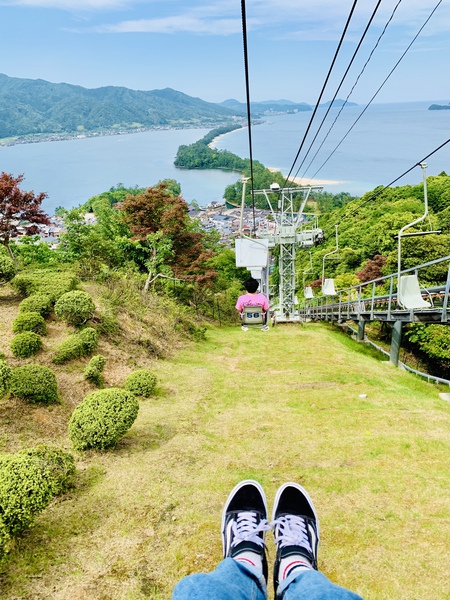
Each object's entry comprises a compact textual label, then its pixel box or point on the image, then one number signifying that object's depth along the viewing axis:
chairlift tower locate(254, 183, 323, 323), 18.66
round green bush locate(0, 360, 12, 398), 5.65
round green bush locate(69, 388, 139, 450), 5.02
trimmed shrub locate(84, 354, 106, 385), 7.39
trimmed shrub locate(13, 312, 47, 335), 8.18
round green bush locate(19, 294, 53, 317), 8.98
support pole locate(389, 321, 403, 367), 11.04
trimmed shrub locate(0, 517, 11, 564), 3.08
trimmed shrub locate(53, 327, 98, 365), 7.78
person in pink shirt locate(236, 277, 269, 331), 7.17
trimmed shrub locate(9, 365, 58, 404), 5.81
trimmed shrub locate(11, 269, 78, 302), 9.84
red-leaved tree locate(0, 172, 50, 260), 12.08
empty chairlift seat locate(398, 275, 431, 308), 8.46
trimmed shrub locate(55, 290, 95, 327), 8.94
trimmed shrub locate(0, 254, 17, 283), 9.98
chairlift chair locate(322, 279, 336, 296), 16.39
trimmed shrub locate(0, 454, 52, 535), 3.27
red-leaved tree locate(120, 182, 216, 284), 17.48
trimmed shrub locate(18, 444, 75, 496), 3.98
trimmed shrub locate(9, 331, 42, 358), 7.35
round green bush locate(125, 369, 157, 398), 7.32
